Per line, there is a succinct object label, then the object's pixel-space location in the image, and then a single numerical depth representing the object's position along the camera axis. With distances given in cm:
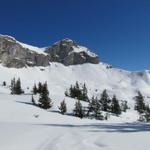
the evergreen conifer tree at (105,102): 6590
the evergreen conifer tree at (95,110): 5080
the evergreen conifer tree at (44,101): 5030
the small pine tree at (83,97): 7167
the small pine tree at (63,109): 4885
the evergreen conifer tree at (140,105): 6877
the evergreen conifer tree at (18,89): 7164
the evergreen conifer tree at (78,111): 4806
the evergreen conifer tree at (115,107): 6181
